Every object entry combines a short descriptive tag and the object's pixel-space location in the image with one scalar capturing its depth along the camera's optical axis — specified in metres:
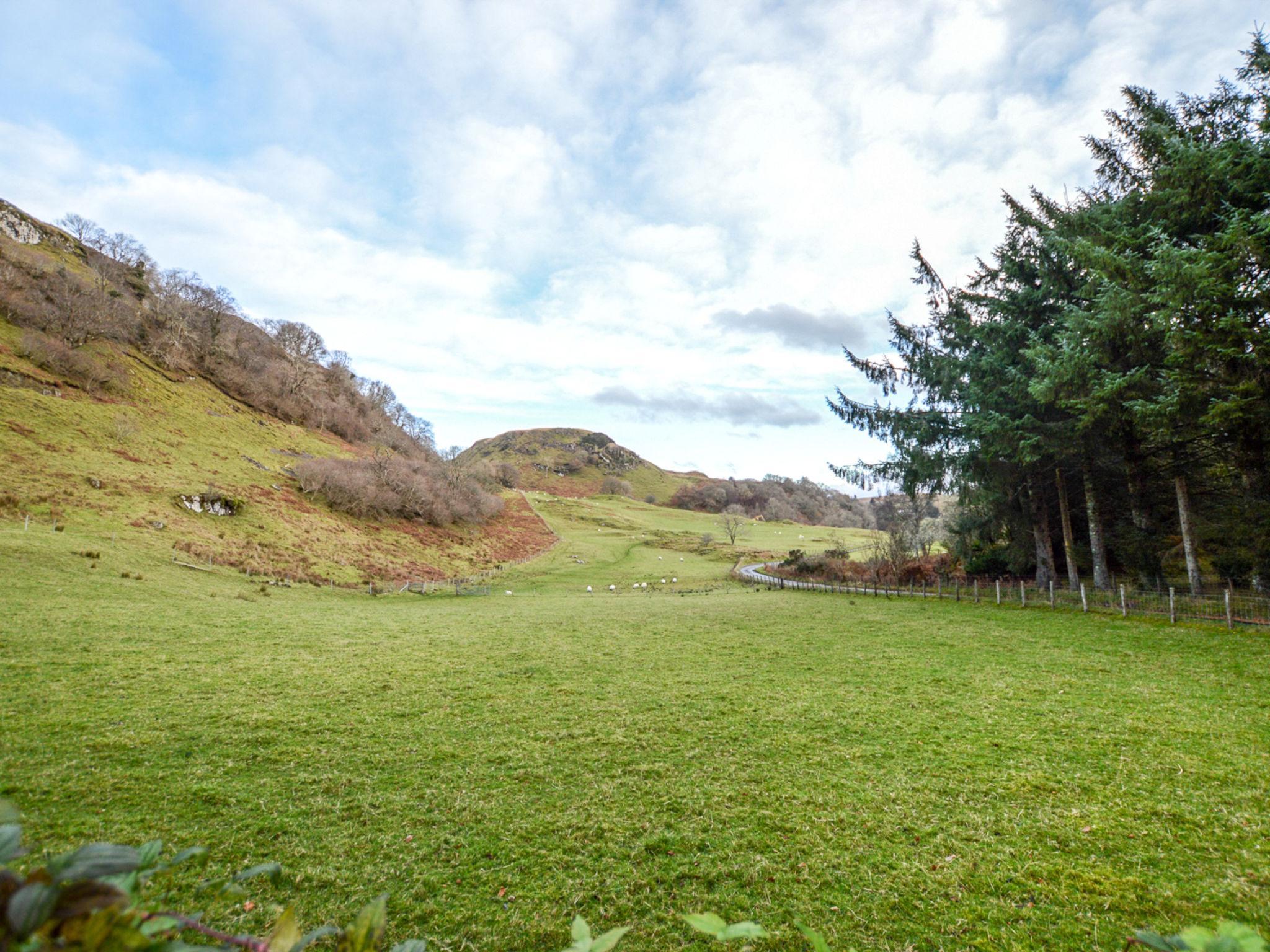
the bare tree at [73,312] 49.50
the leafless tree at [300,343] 84.14
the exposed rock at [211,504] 31.36
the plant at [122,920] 0.81
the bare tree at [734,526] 68.38
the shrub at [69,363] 42.81
